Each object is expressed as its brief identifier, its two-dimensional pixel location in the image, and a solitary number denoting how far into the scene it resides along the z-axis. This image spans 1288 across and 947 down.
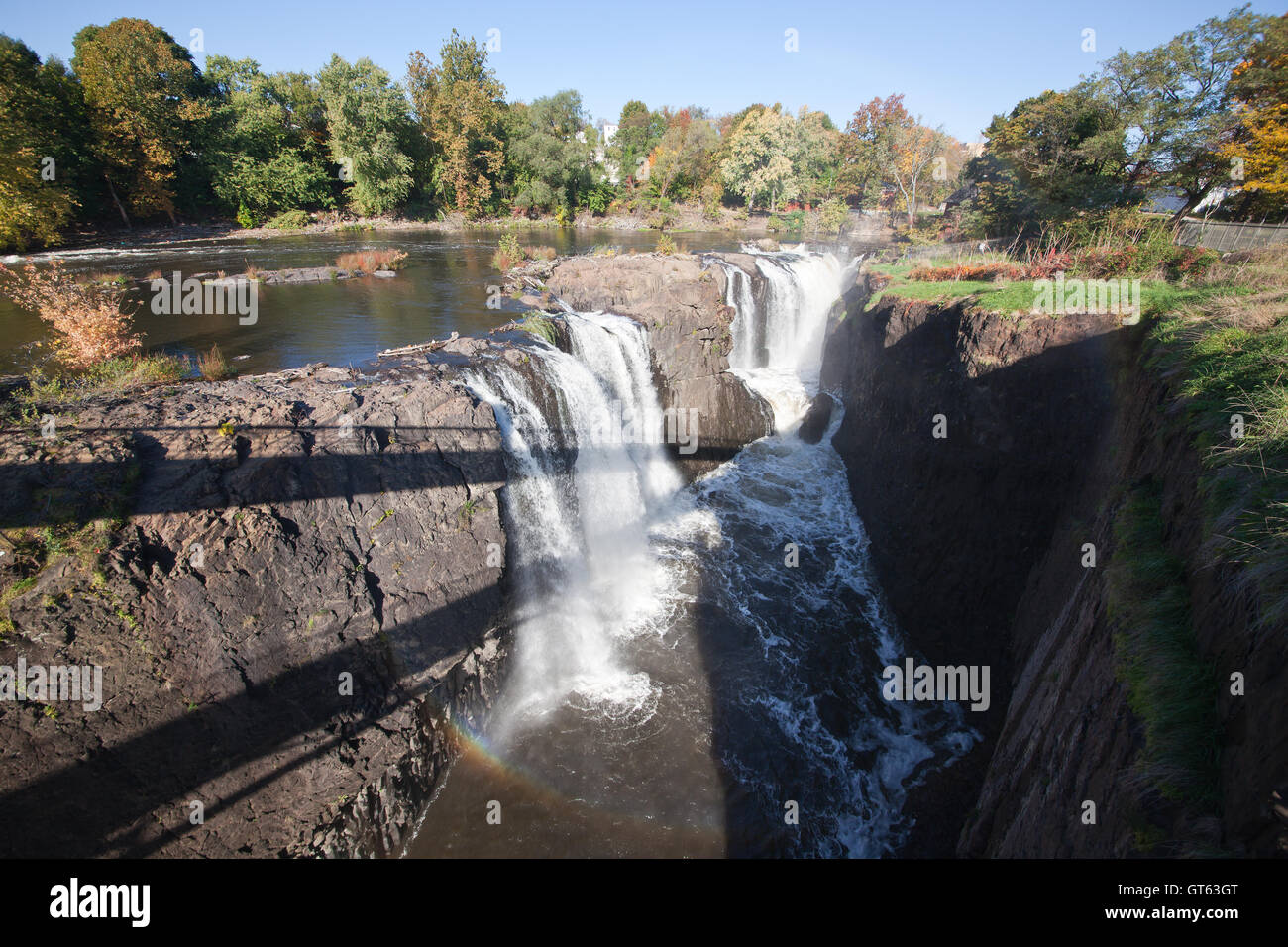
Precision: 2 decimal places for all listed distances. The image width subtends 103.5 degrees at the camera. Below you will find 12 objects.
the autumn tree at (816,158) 49.03
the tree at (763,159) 48.03
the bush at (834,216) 41.72
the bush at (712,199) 48.31
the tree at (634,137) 56.41
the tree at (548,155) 42.03
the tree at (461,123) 40.88
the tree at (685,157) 49.66
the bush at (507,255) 23.00
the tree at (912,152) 37.72
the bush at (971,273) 12.54
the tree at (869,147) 40.59
